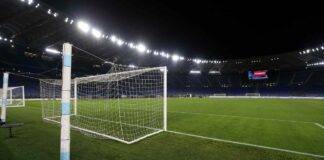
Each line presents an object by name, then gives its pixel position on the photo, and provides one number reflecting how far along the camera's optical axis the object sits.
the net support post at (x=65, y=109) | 4.45
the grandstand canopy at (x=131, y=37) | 25.62
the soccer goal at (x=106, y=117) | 9.11
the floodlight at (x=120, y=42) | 37.98
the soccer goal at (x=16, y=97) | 24.16
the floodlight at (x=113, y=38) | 36.16
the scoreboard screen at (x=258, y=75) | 59.47
